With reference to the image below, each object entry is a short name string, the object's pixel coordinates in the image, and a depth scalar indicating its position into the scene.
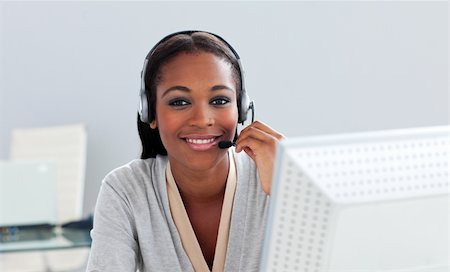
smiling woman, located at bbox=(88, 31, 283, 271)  1.97
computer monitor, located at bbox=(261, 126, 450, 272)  1.47
